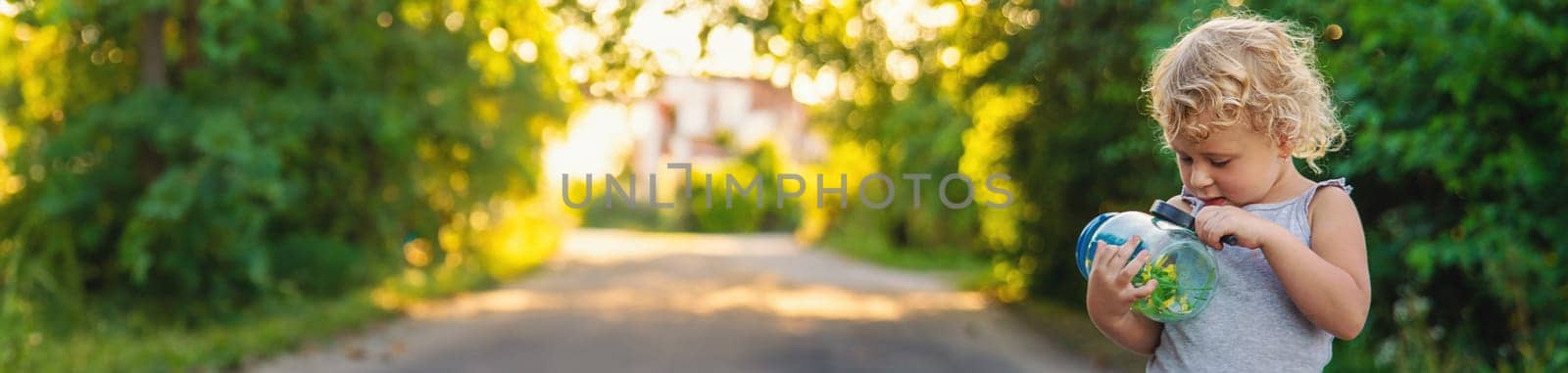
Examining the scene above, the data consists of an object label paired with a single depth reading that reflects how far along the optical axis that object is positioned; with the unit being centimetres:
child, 207
